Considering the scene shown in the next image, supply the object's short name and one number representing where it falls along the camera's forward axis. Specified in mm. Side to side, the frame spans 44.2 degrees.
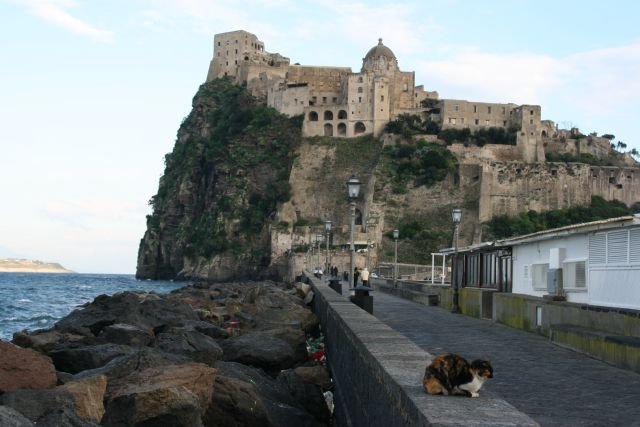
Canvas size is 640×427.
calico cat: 5086
